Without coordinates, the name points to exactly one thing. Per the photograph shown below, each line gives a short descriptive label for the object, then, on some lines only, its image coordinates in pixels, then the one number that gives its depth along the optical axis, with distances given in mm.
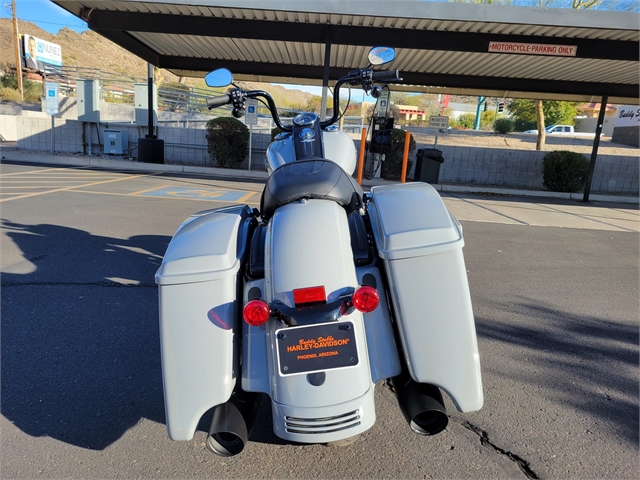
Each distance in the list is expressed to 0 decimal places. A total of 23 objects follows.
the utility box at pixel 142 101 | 15553
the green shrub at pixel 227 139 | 14492
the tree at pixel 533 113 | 39969
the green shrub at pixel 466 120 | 47616
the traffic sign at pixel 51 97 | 14000
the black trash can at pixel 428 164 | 13531
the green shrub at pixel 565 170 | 13594
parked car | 37875
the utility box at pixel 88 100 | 15602
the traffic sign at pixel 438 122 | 13562
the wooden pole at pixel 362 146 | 8827
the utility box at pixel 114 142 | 15391
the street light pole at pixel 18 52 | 35375
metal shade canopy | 8703
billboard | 37753
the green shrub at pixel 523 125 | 41597
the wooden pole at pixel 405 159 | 8375
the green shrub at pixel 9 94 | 37409
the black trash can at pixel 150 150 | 14492
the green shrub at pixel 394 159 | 14102
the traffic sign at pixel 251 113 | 13359
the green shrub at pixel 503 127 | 33469
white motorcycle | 1685
